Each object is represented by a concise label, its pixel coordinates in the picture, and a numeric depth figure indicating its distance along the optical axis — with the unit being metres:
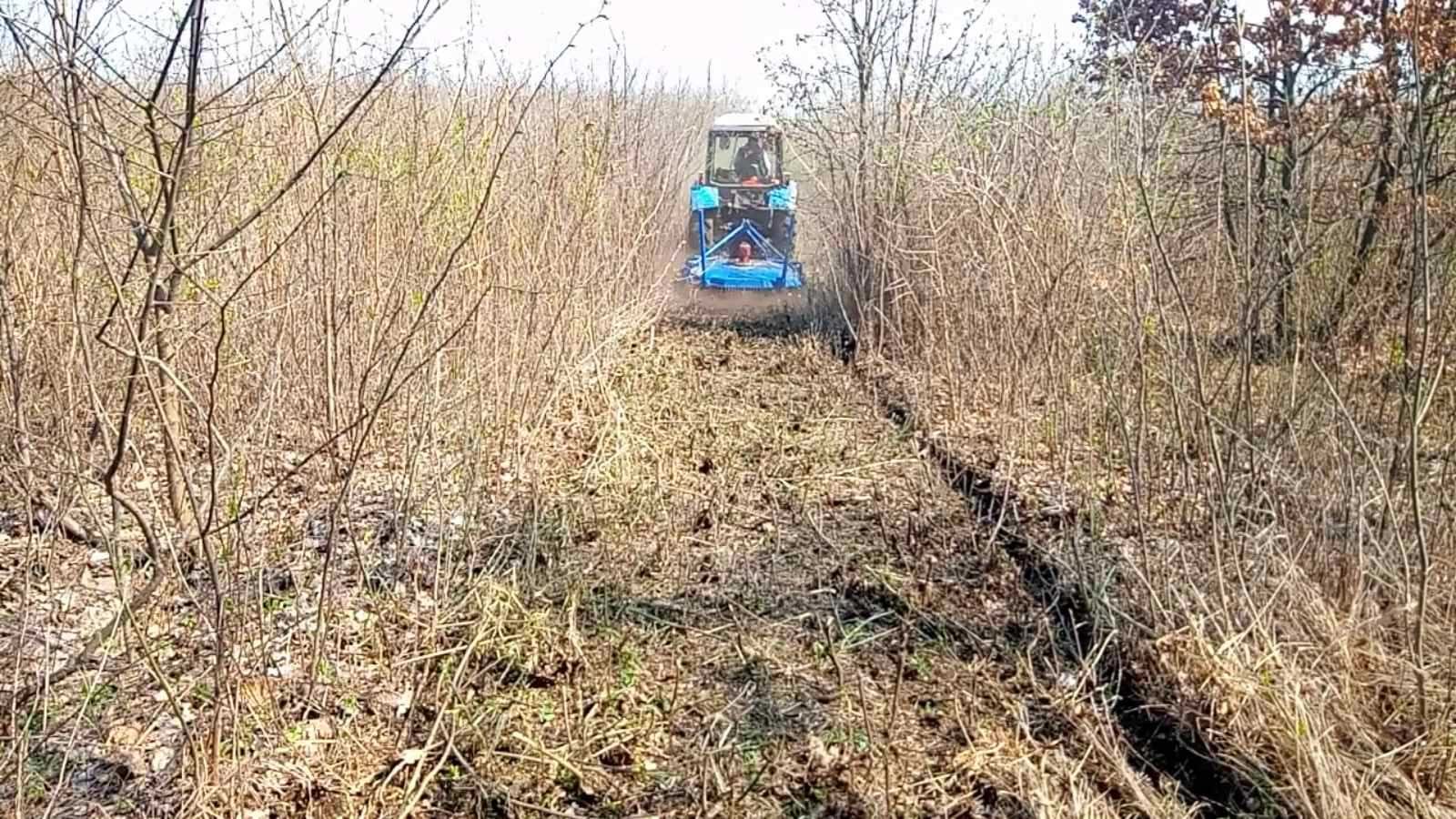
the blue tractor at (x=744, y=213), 11.83
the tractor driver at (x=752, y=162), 12.71
